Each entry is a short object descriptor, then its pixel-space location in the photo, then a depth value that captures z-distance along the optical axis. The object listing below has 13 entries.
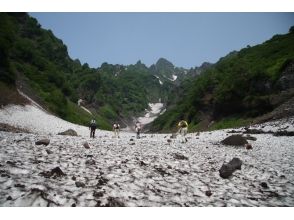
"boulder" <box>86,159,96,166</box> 11.39
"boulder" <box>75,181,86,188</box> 8.53
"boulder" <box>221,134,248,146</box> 21.93
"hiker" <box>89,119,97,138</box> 29.46
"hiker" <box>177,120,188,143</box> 25.10
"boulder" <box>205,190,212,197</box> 9.00
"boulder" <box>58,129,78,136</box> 32.89
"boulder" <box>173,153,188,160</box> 14.37
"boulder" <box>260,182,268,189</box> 10.23
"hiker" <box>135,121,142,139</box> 33.44
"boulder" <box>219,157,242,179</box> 11.47
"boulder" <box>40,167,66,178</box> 9.07
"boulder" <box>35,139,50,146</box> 14.63
